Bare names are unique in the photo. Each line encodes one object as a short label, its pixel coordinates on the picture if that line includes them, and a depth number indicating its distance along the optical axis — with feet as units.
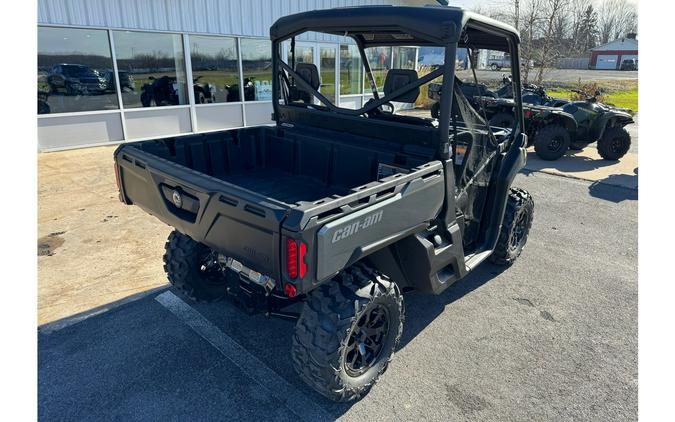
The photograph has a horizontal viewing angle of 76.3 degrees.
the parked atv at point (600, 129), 30.13
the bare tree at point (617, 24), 235.40
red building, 179.42
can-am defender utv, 7.35
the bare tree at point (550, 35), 59.88
